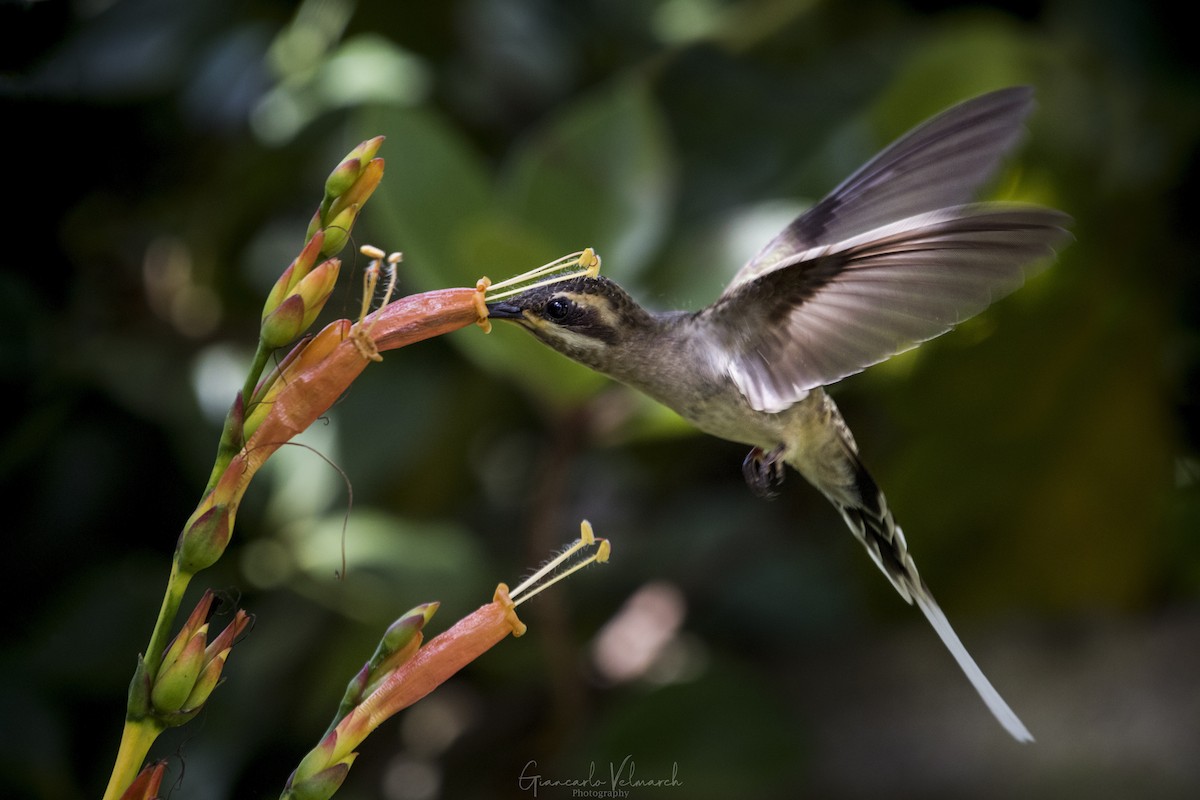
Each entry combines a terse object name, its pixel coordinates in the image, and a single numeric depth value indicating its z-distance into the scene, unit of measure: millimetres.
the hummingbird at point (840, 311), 3748
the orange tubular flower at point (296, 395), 3716
